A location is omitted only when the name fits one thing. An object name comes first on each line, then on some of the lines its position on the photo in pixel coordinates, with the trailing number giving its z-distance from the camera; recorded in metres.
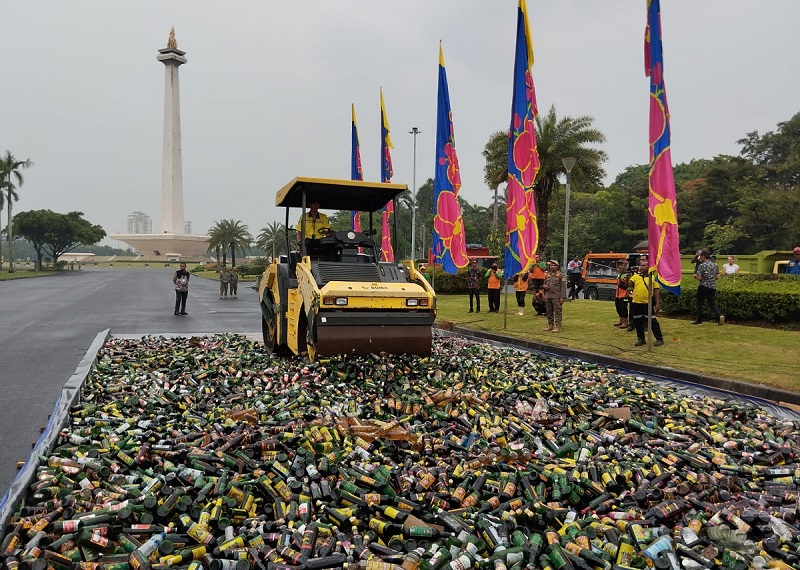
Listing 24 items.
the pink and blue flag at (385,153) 23.14
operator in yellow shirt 9.38
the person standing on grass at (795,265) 15.65
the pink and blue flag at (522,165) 13.30
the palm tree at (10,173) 60.31
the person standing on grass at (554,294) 14.11
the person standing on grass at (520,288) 17.63
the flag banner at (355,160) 25.14
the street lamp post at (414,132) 45.59
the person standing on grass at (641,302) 11.38
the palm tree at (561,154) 28.70
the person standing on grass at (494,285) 18.22
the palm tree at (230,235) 71.31
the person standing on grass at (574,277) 23.19
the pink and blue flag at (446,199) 16.86
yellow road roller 7.82
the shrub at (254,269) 57.03
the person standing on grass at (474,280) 18.70
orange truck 25.22
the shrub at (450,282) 27.77
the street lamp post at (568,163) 22.50
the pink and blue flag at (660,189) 10.07
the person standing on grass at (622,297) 13.24
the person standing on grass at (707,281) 12.43
